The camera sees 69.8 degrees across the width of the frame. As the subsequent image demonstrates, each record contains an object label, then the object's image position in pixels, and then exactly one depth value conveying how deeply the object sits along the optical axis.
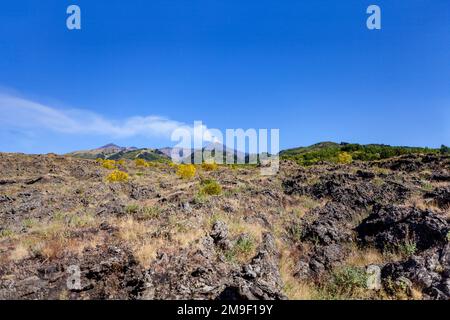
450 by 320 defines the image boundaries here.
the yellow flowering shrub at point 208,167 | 49.36
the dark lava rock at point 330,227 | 11.88
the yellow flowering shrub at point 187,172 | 36.36
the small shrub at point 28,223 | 13.15
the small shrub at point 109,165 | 52.14
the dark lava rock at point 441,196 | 14.68
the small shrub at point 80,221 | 10.97
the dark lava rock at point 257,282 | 6.15
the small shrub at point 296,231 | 12.49
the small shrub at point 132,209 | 13.37
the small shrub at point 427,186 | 19.86
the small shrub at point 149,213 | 11.76
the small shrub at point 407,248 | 9.92
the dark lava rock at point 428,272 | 6.97
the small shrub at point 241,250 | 8.50
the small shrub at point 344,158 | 54.25
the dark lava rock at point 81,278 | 6.49
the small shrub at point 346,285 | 7.82
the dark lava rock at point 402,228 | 10.24
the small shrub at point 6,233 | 11.22
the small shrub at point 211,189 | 21.42
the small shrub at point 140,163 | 59.42
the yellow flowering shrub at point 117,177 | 34.59
